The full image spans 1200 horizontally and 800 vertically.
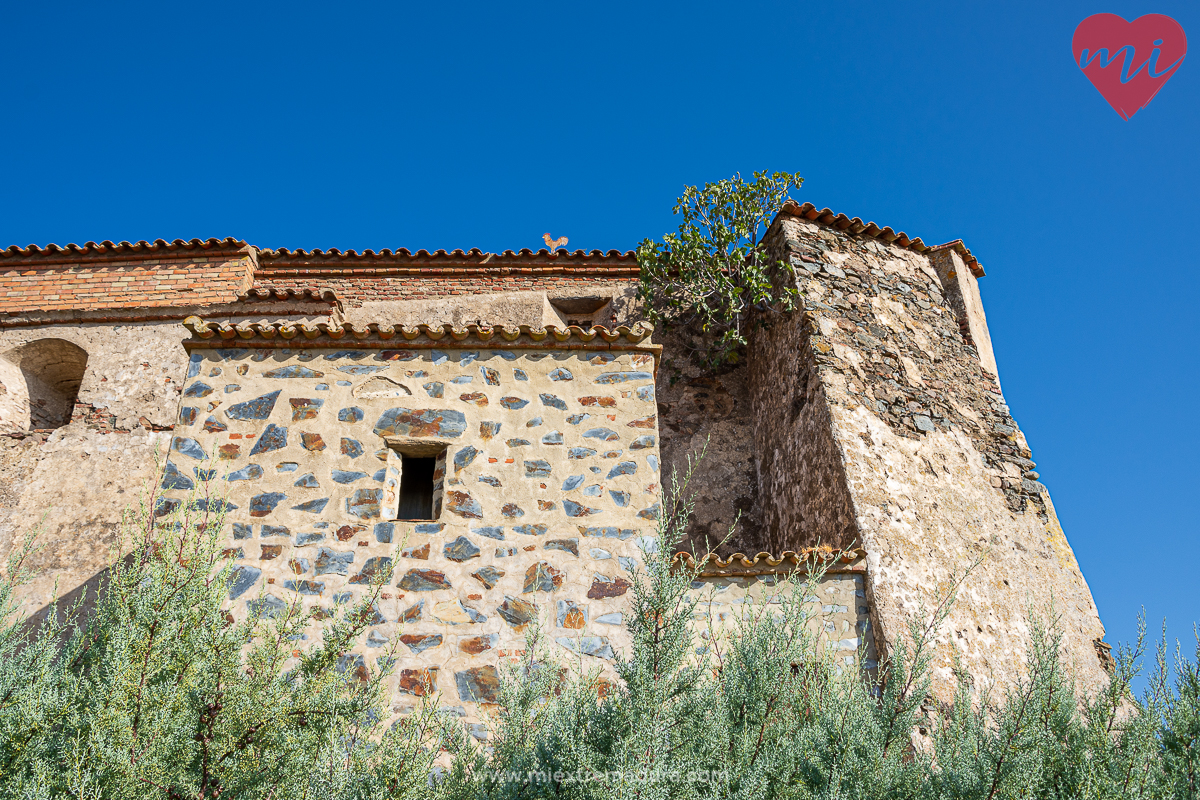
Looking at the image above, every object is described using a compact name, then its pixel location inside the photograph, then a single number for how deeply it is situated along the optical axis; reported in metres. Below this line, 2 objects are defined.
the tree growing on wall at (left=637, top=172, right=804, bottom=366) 9.26
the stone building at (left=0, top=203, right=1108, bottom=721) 5.50
